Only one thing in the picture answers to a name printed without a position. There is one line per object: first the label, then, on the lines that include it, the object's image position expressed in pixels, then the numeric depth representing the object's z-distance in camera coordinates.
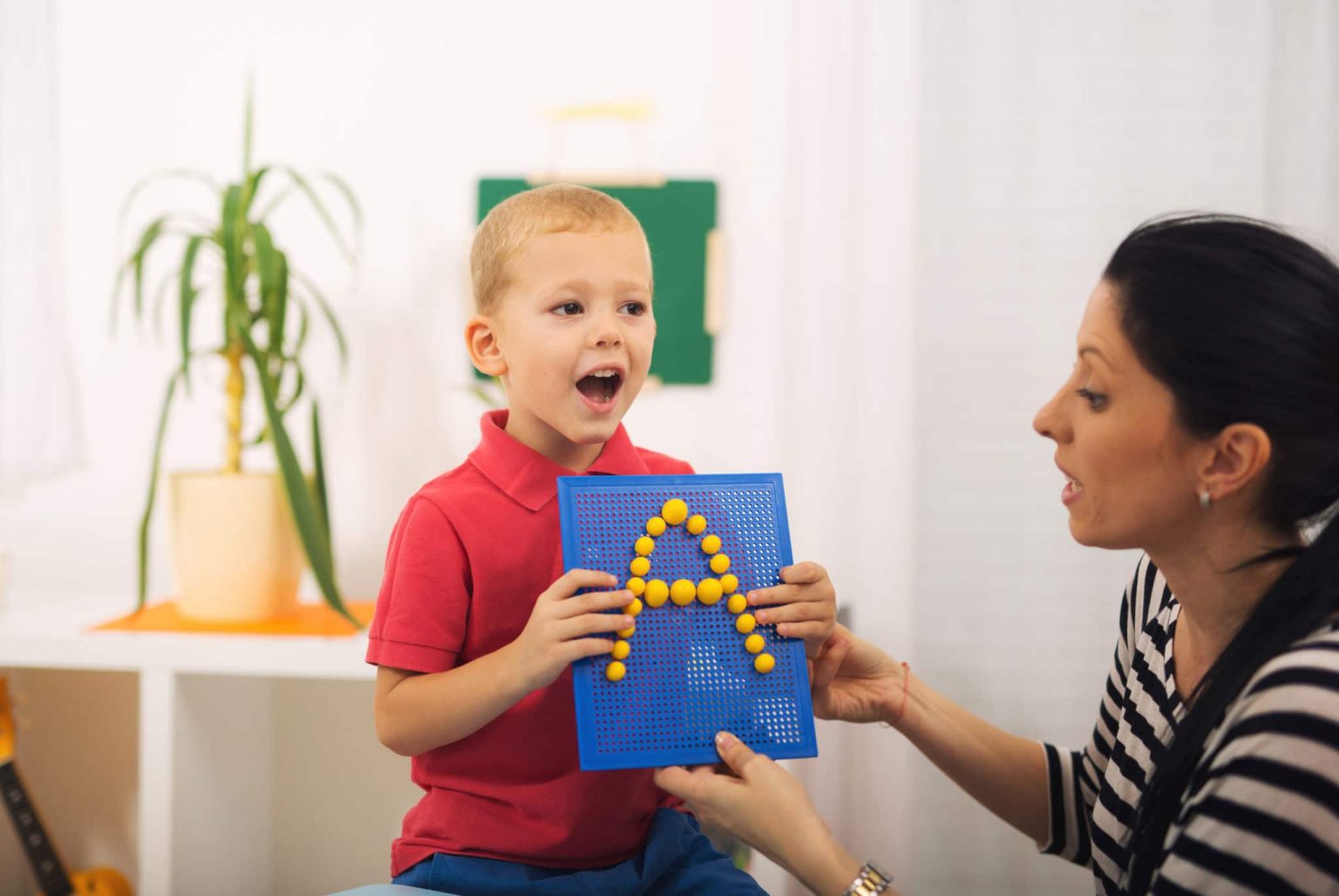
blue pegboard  0.94
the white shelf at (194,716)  1.68
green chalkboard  1.98
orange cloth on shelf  1.75
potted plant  1.74
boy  1.01
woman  0.81
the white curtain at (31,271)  2.02
